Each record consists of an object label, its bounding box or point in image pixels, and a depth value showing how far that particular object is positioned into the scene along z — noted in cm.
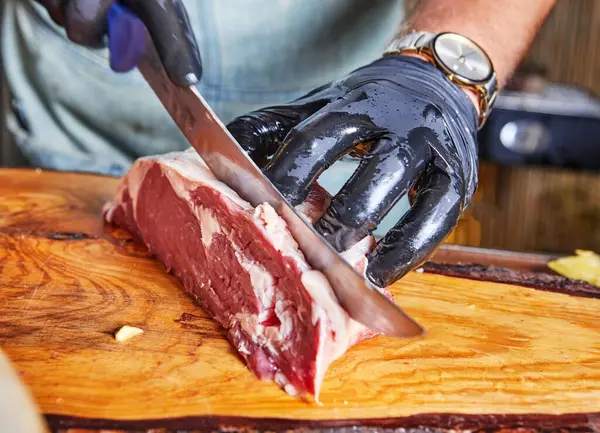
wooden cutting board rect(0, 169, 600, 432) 53
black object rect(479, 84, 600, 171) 127
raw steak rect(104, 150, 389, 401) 55
